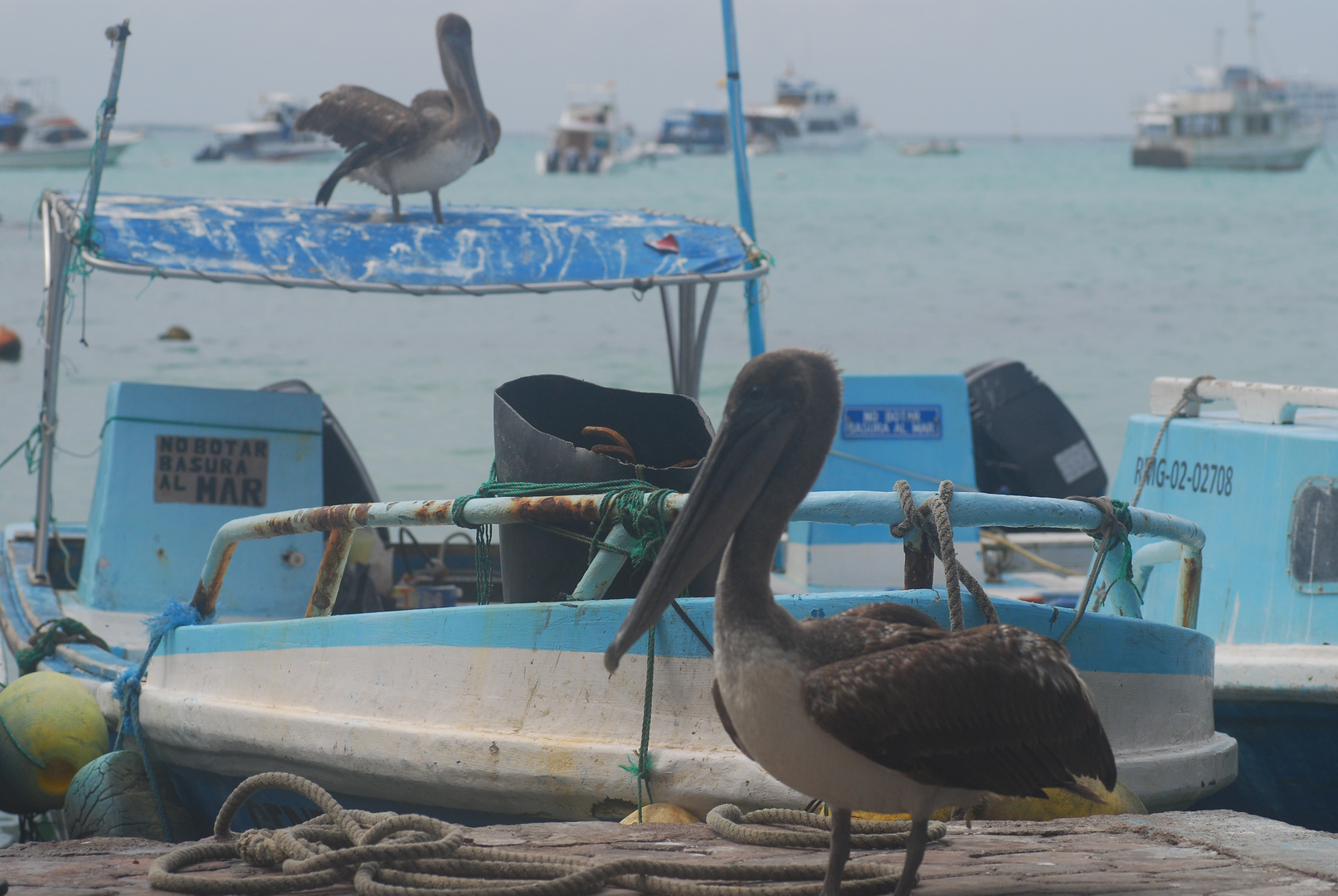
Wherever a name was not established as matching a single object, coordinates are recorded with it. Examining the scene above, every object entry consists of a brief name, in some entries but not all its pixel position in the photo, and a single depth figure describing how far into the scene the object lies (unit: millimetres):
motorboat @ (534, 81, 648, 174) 181750
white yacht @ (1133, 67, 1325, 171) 175375
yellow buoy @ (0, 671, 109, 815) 11695
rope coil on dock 6406
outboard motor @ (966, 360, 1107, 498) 18484
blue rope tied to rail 10430
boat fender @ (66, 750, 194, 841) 10734
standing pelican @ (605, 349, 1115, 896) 5562
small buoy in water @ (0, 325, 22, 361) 47687
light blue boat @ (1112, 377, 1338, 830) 11219
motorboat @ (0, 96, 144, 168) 164750
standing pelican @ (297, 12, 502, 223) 14531
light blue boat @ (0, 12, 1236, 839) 7758
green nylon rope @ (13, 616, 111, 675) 12945
